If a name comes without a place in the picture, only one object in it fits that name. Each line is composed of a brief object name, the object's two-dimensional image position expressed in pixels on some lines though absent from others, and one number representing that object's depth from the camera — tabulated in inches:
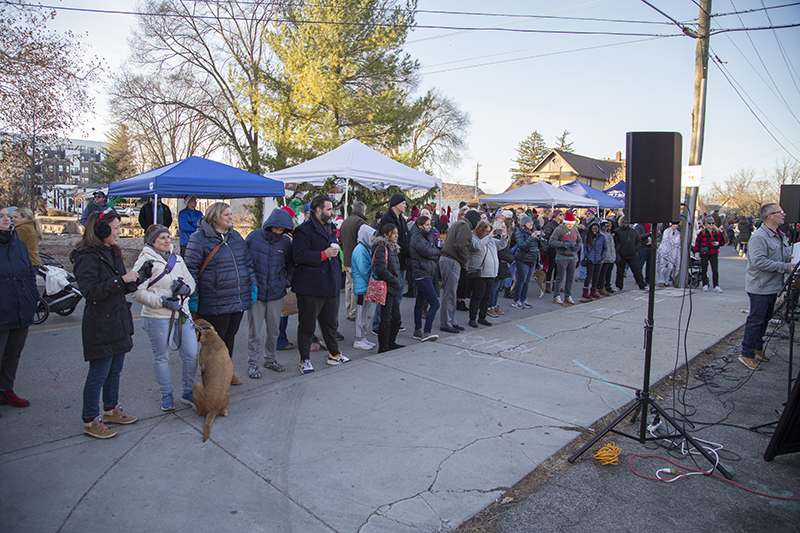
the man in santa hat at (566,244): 378.9
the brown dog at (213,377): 153.3
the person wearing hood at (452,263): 282.0
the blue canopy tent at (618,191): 881.8
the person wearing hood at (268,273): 199.8
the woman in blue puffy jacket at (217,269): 171.5
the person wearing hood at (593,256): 419.8
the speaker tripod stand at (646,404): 137.4
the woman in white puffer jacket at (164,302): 151.7
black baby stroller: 281.9
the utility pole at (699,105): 482.0
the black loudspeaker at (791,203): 260.1
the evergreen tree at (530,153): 2775.6
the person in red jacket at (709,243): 455.2
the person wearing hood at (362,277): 245.4
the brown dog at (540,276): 442.0
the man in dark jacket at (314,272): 203.5
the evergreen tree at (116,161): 1845.5
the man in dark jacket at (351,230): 297.0
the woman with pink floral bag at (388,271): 231.5
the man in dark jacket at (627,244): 456.8
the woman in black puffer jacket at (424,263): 263.7
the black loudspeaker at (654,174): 143.9
